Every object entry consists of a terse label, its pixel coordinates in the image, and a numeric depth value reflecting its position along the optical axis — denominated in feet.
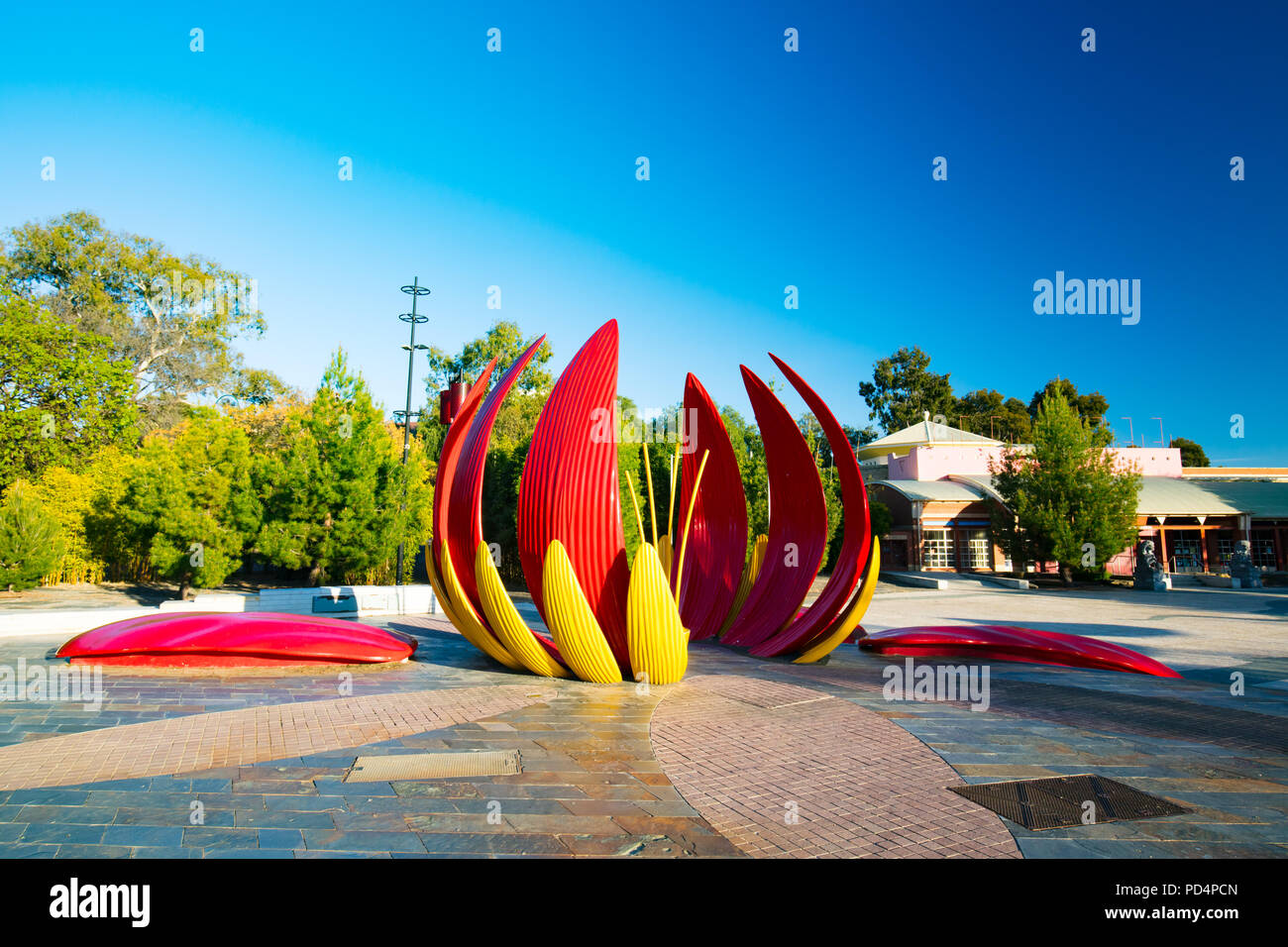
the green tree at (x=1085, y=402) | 190.64
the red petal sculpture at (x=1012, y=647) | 34.17
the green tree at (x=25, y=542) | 59.98
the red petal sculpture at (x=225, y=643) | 33.60
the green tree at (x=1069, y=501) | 91.40
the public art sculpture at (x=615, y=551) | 27.45
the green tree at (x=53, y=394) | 72.64
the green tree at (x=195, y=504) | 58.70
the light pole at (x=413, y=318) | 71.77
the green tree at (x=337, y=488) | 62.23
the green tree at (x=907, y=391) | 188.65
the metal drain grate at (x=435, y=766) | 17.58
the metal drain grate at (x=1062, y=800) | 15.07
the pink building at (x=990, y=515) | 107.96
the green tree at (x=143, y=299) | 103.86
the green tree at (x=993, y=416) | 188.34
